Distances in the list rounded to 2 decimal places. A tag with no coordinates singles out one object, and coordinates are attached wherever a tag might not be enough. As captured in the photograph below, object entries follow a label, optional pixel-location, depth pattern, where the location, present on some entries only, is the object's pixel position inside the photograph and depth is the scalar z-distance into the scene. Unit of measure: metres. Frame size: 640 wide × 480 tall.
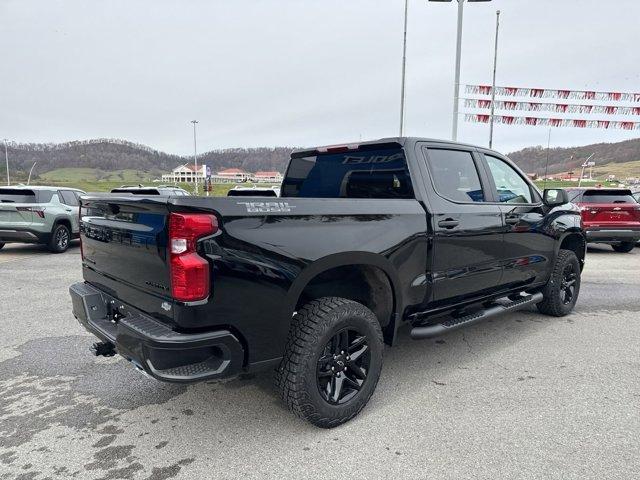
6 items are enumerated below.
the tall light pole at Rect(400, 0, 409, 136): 21.09
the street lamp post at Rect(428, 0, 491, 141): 17.81
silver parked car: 10.12
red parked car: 10.55
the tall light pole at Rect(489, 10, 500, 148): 23.70
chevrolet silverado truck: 2.38
